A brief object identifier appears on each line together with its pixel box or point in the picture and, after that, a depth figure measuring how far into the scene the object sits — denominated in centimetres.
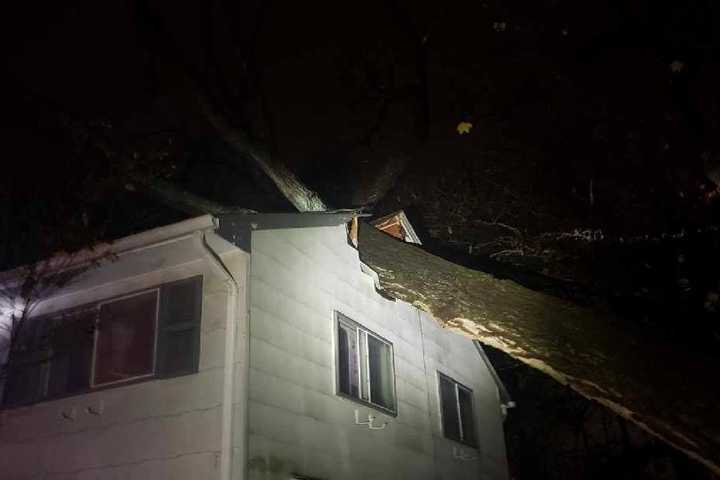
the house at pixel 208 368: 505
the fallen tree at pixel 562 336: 516
